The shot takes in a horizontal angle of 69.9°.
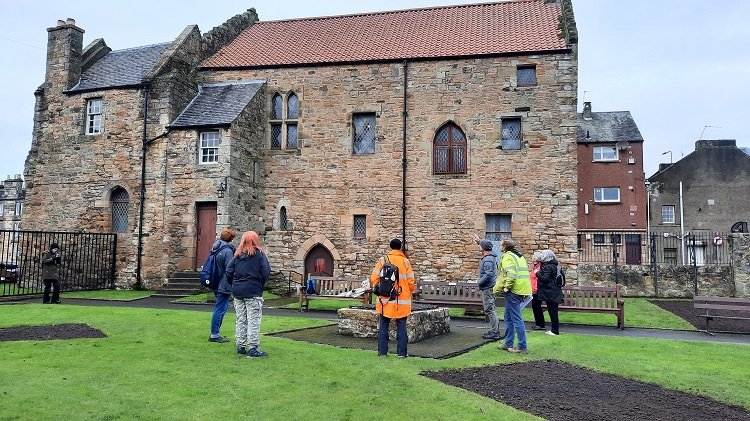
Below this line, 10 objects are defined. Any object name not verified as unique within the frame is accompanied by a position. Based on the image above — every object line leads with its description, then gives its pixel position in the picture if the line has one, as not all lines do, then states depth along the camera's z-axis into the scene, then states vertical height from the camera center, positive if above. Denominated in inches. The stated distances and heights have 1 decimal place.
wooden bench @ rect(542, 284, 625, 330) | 471.5 -44.1
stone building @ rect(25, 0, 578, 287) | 740.0 +147.5
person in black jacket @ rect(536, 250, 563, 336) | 418.3 -27.9
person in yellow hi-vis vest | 344.5 -26.1
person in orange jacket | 312.7 -32.1
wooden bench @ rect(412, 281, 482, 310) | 536.7 -45.5
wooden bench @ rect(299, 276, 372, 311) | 564.4 -46.9
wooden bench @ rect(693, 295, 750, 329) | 465.4 -44.2
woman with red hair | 306.7 -23.0
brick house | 1326.3 +175.3
